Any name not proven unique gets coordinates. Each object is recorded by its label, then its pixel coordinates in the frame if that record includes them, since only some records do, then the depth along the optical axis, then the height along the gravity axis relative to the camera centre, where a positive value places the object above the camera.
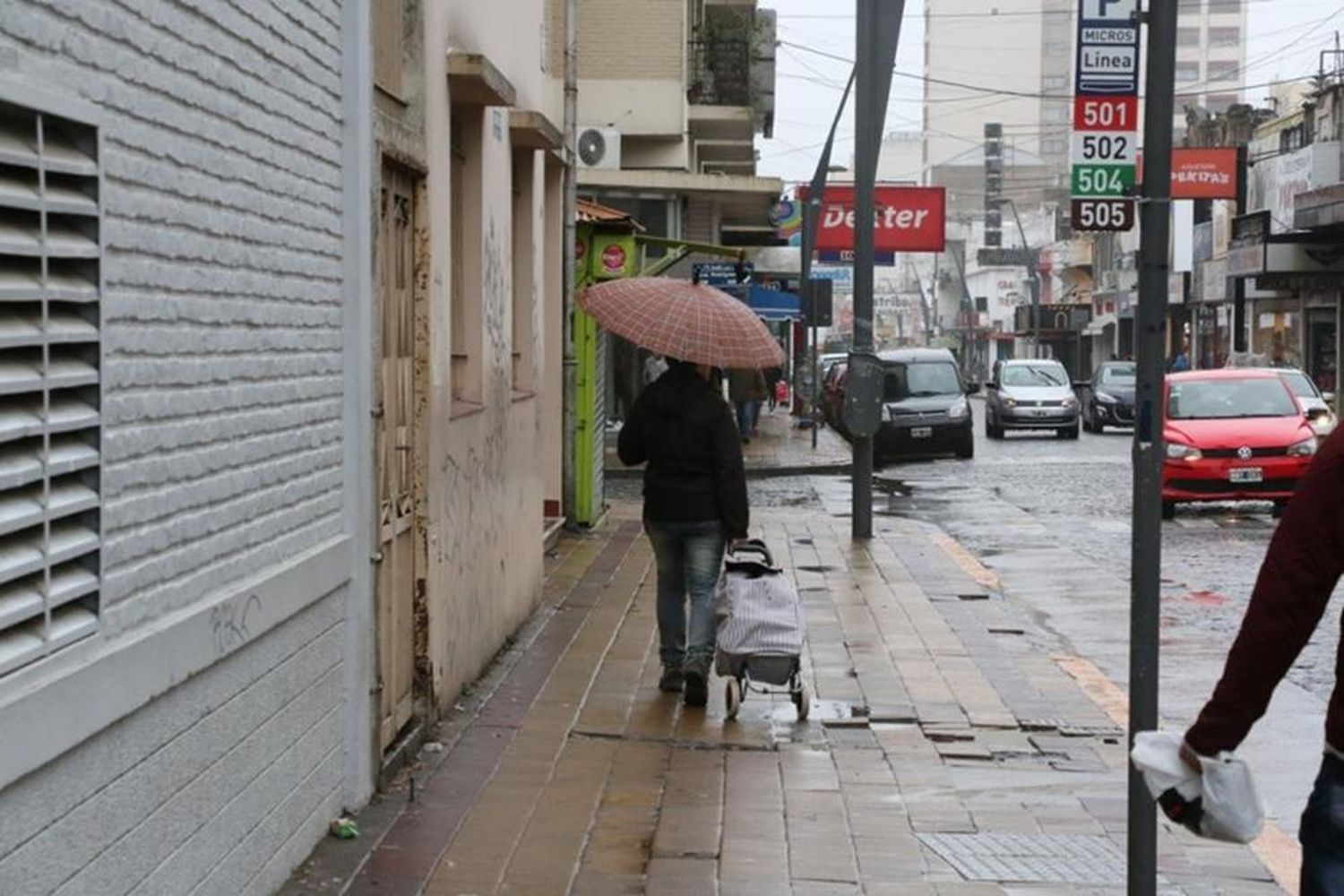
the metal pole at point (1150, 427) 5.80 -0.31
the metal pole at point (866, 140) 18.91 +1.51
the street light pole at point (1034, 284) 79.75 +1.00
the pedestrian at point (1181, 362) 55.03 -1.31
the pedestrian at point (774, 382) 44.70 -1.61
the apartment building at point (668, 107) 31.70 +3.09
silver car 43.09 -1.82
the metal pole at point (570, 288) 18.58 +0.18
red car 22.58 -1.50
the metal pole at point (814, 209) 39.84 +1.92
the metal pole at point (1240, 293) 56.75 +0.47
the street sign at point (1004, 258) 116.38 +2.82
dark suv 35.16 -1.60
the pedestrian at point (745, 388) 34.69 -1.26
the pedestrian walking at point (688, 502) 10.72 -0.94
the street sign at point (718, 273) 33.11 +0.54
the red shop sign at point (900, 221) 50.31 +2.06
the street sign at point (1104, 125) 6.81 +0.62
